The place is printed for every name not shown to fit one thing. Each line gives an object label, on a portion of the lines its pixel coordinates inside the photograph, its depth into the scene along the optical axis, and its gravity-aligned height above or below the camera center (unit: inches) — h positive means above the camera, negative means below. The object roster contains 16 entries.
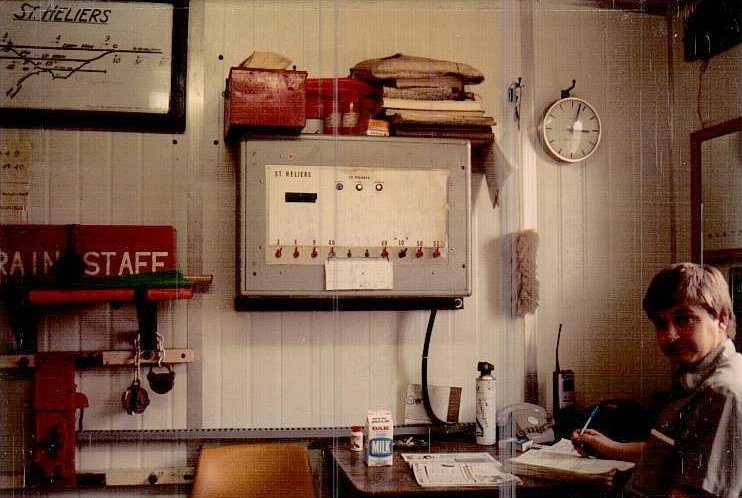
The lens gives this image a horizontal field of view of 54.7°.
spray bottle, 110.3 -22.4
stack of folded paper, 106.9 +25.4
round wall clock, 121.6 +23.1
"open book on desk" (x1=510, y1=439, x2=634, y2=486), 89.4 -26.2
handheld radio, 116.2 -21.7
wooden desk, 87.8 -27.5
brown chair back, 104.1 -30.2
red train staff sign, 104.0 +3.0
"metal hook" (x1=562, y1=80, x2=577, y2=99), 121.9 +29.4
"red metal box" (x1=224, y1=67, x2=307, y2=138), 101.0 +23.9
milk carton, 98.9 -24.3
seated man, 70.3 -13.6
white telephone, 112.0 -25.0
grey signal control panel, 105.0 +7.0
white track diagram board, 108.1 +32.6
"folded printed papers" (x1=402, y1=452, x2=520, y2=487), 90.2 -27.3
